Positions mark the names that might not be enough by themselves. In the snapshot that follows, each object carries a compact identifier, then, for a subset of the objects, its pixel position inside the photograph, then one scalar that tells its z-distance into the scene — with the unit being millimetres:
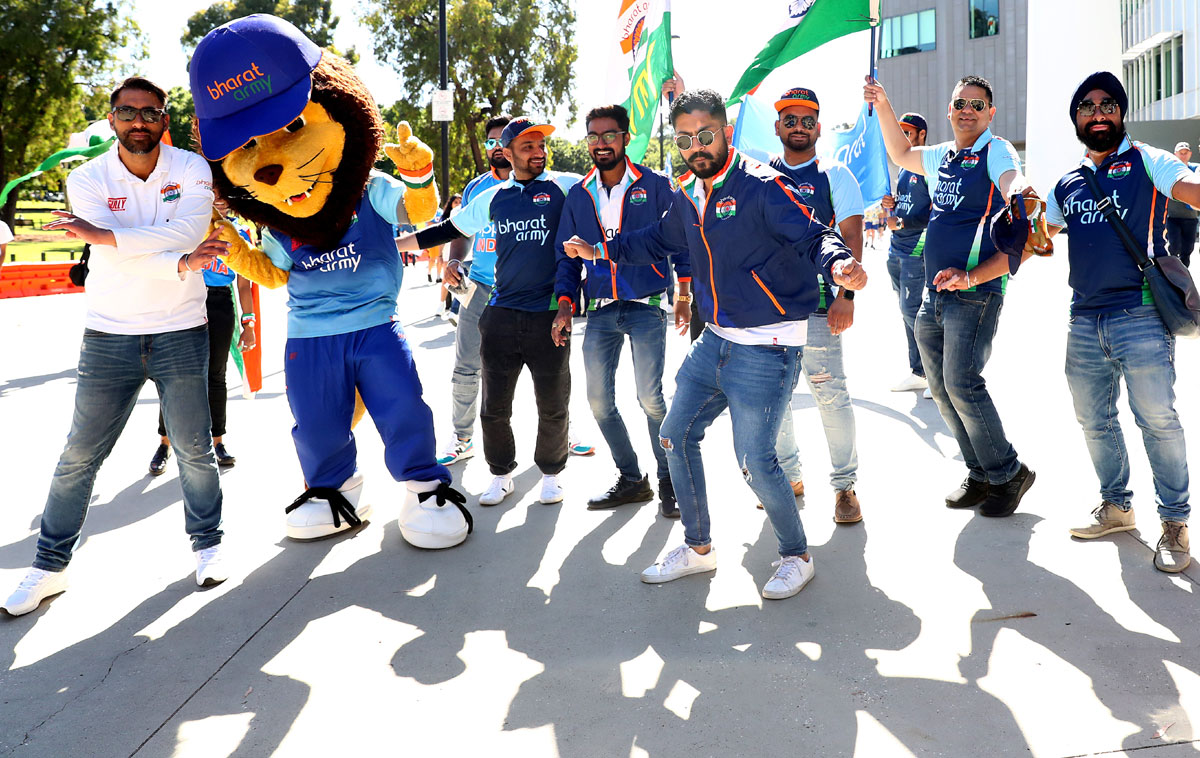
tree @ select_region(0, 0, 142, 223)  28281
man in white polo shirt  3893
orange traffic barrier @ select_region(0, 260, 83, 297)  17219
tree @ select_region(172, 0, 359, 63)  40469
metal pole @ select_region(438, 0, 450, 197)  17859
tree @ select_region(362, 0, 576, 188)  28578
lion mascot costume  4246
